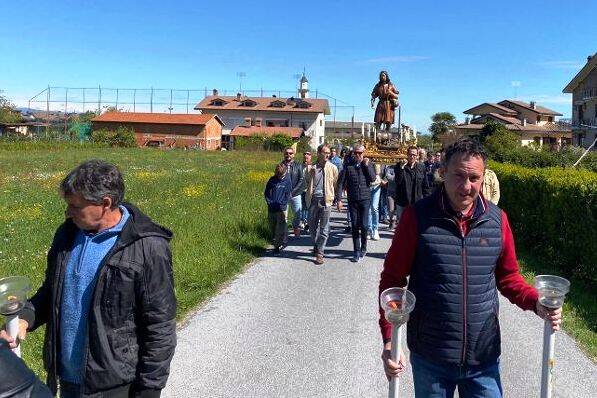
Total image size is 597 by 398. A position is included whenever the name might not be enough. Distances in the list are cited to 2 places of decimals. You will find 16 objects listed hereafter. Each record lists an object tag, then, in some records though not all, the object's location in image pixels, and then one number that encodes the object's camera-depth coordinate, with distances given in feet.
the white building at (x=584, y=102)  165.04
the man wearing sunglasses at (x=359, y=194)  30.63
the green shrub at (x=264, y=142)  224.12
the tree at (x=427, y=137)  202.41
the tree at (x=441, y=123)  204.65
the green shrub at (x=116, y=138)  227.81
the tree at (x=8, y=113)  275.65
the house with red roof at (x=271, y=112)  277.85
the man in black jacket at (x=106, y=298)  8.50
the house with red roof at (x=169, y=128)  247.29
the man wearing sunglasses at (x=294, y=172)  33.06
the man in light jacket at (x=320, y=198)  30.81
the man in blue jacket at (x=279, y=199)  32.53
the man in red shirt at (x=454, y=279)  9.04
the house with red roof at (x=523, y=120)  215.31
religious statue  48.83
